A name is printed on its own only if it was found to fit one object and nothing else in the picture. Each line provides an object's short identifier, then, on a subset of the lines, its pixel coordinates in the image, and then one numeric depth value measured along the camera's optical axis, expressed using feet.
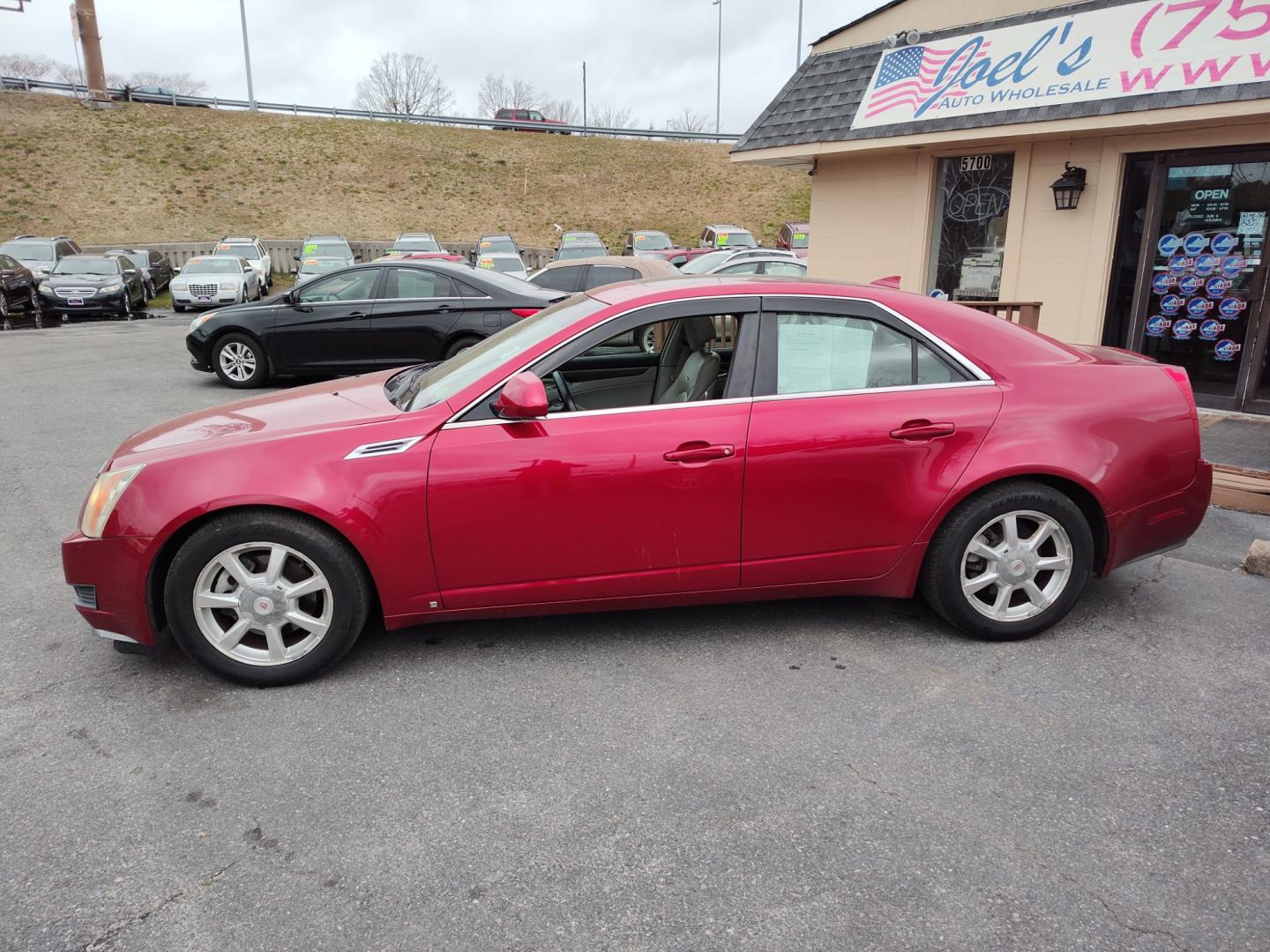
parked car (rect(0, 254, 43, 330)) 62.49
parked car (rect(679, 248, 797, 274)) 57.72
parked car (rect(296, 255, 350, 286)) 74.43
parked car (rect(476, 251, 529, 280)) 68.13
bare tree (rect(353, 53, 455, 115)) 244.63
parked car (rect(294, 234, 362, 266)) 78.43
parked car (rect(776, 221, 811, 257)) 87.92
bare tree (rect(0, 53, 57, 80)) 251.39
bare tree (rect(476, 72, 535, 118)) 289.94
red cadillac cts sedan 11.49
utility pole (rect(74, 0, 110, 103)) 136.98
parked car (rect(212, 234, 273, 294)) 82.94
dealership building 25.91
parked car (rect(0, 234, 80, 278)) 73.82
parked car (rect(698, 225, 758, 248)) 87.56
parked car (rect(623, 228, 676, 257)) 85.34
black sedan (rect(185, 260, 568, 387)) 33.88
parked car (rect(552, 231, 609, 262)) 75.15
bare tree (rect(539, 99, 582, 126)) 298.19
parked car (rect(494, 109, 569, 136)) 174.64
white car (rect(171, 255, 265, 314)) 67.51
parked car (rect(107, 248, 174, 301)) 82.74
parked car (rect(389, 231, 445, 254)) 82.33
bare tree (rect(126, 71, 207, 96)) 245.47
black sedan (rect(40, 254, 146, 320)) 65.62
